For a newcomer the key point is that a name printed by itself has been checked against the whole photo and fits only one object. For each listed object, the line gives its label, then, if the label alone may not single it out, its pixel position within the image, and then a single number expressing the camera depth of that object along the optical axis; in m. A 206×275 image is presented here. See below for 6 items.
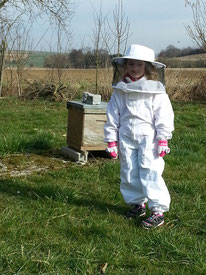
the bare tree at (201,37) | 15.61
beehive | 6.16
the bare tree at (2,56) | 14.75
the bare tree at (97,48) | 14.55
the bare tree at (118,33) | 14.09
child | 3.97
